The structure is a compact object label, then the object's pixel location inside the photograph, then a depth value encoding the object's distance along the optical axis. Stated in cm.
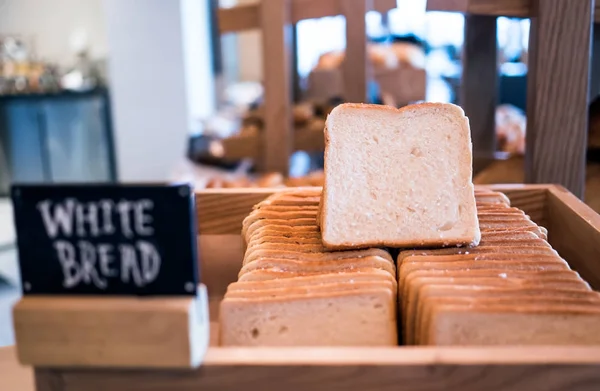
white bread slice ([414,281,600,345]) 85
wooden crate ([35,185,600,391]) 71
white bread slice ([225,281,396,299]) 88
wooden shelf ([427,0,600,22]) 149
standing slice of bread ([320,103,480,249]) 103
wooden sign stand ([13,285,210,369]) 71
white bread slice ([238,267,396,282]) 93
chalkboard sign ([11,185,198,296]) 72
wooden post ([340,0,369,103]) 210
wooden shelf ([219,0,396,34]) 210
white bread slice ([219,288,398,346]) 86
